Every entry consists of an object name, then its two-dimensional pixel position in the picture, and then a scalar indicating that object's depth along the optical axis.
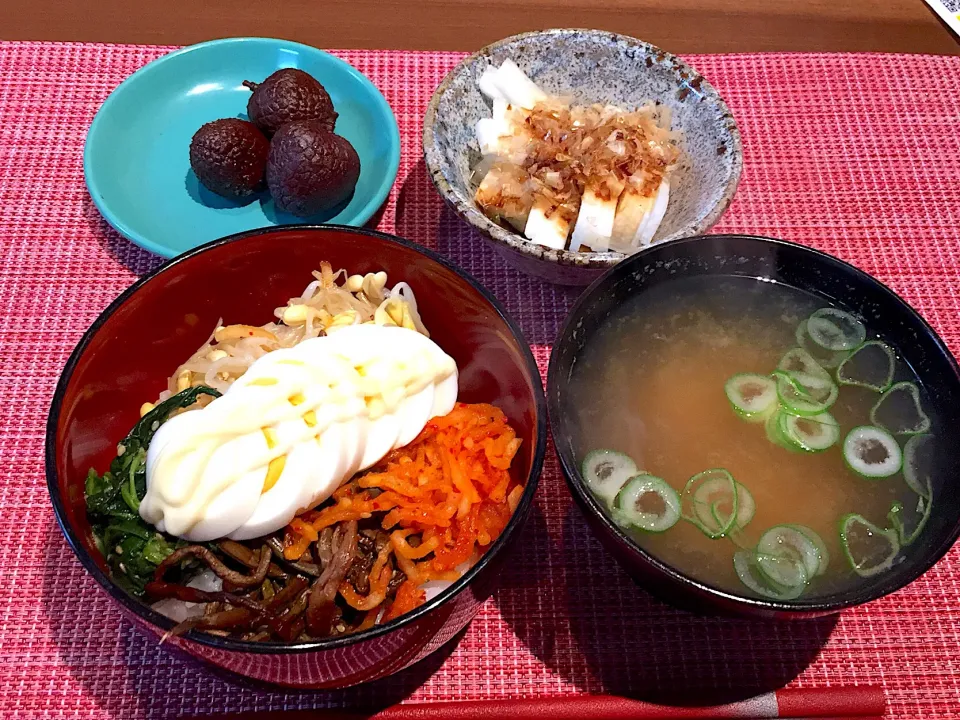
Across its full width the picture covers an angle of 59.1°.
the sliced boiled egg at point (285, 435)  0.23
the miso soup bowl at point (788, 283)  0.21
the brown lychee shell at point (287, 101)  0.34
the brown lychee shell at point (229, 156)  0.33
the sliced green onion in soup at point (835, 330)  0.27
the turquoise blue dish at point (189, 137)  0.33
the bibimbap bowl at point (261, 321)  0.21
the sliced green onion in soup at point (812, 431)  0.25
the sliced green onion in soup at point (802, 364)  0.27
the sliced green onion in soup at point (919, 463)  0.24
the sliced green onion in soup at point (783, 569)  0.23
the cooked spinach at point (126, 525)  0.23
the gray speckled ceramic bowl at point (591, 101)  0.30
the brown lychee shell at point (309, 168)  0.32
